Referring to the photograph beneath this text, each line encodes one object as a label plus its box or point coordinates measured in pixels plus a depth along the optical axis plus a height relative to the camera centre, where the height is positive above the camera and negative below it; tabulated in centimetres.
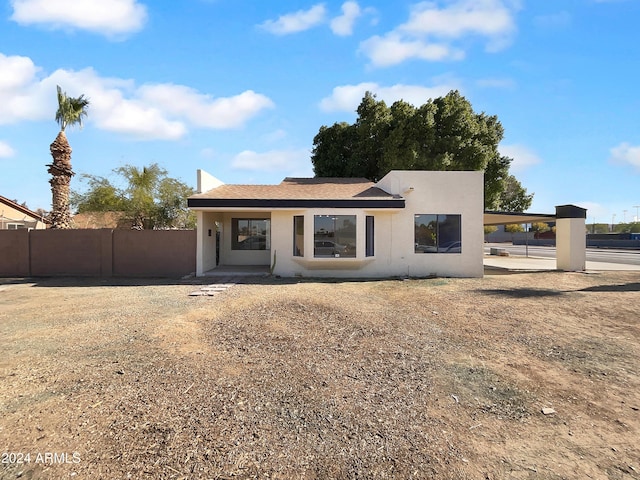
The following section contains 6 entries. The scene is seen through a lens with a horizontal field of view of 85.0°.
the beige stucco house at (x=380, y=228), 1360 +26
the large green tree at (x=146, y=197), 2130 +233
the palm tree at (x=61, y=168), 1892 +363
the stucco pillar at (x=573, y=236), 1695 -9
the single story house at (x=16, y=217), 2424 +137
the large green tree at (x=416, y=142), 2303 +651
